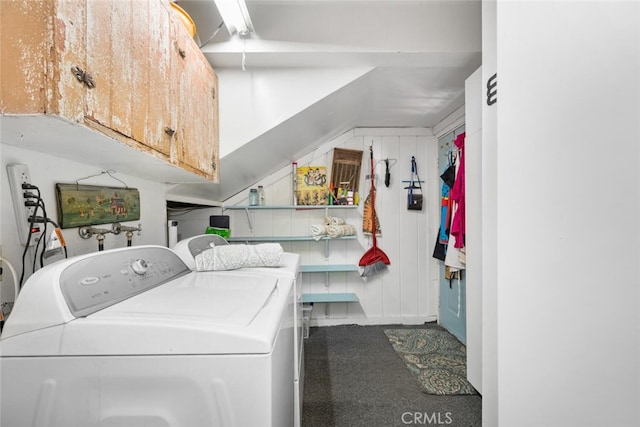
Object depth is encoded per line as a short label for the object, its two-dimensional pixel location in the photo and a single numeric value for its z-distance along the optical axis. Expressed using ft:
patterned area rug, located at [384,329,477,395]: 6.29
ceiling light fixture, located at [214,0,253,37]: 4.28
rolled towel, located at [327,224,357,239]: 9.12
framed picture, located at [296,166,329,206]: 9.46
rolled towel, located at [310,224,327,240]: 9.08
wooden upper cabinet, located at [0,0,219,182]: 1.87
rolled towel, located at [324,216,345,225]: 9.52
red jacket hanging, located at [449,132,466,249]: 6.87
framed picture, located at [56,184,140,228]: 3.18
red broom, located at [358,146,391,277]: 9.77
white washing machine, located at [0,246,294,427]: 1.91
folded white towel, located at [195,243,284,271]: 4.06
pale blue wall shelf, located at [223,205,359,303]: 9.10
